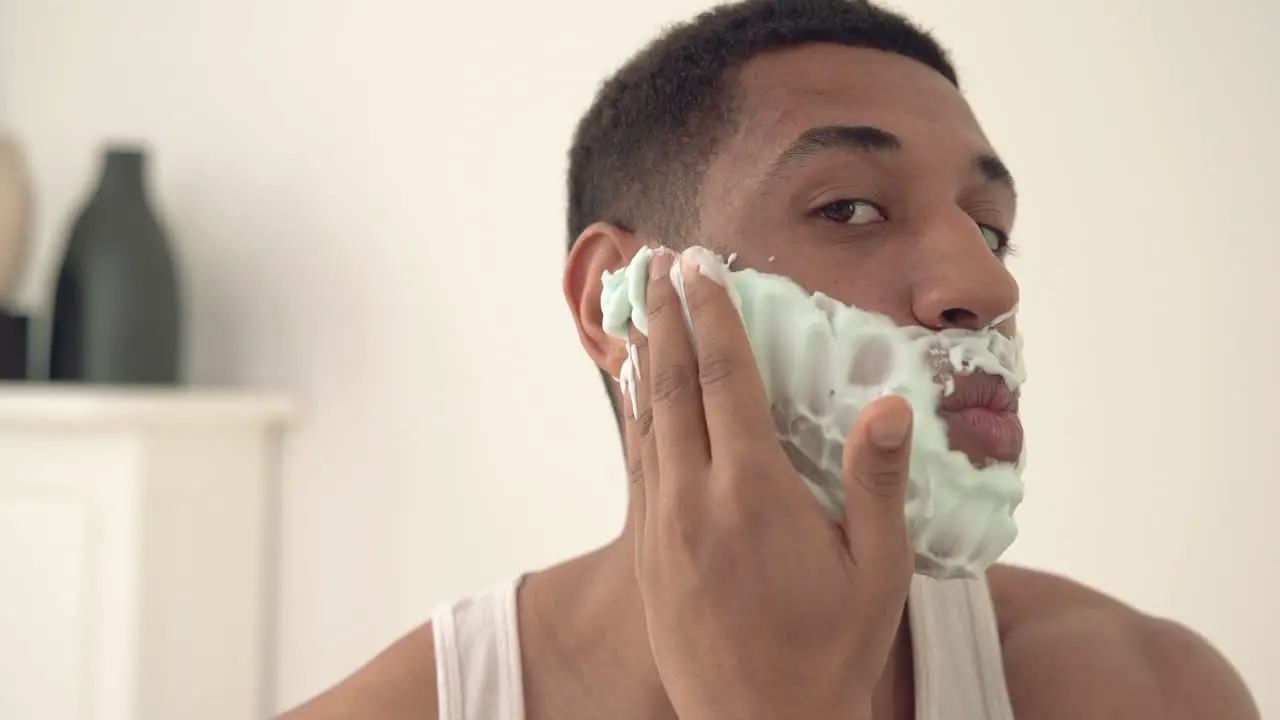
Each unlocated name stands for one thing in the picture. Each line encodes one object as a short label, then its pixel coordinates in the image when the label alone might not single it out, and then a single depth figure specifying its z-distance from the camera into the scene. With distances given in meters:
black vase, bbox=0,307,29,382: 1.41
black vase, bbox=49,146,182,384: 1.34
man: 0.50
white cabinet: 1.27
